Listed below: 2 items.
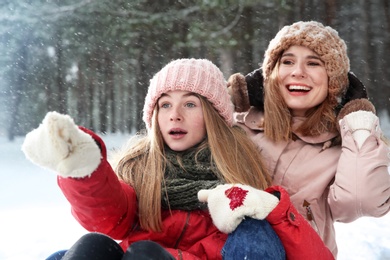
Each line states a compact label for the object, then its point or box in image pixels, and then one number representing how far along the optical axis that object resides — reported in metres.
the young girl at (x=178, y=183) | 1.19
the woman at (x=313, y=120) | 1.76
